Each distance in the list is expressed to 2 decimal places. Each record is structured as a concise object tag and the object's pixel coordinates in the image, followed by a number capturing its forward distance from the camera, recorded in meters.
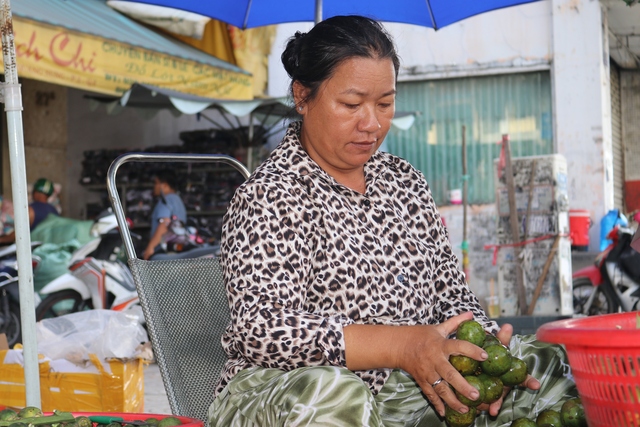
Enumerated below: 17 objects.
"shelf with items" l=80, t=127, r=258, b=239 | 11.03
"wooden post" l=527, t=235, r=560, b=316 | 8.33
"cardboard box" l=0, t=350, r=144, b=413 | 4.07
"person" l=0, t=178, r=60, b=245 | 8.59
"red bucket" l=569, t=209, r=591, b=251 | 11.13
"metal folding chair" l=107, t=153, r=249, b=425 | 2.62
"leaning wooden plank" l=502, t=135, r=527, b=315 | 8.44
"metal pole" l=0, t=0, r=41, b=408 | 2.57
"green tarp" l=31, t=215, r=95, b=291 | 7.54
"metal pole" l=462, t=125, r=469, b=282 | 10.05
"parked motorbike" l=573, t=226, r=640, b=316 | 8.32
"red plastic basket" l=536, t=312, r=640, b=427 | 1.42
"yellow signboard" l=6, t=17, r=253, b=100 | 6.74
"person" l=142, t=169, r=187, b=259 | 8.47
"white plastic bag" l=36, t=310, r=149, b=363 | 4.11
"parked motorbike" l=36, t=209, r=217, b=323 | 7.21
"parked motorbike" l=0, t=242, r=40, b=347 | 6.85
